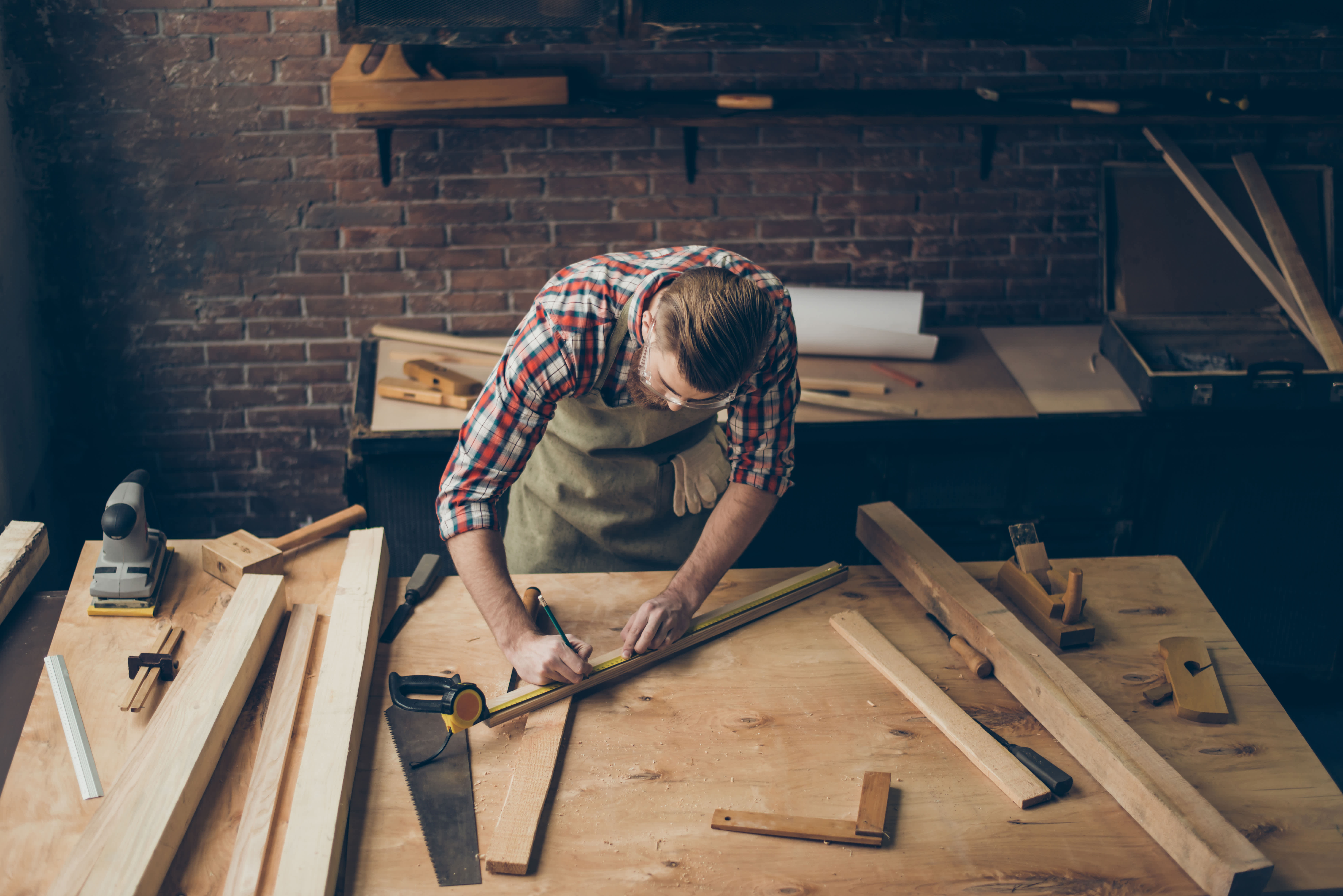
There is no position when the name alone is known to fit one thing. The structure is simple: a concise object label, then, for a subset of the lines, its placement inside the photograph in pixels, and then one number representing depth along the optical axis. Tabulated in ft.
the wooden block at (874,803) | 4.21
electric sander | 5.40
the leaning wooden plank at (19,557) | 5.56
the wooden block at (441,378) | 8.63
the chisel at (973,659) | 5.20
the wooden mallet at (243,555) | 5.74
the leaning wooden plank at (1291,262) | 8.87
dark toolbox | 9.39
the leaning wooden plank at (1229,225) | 9.18
